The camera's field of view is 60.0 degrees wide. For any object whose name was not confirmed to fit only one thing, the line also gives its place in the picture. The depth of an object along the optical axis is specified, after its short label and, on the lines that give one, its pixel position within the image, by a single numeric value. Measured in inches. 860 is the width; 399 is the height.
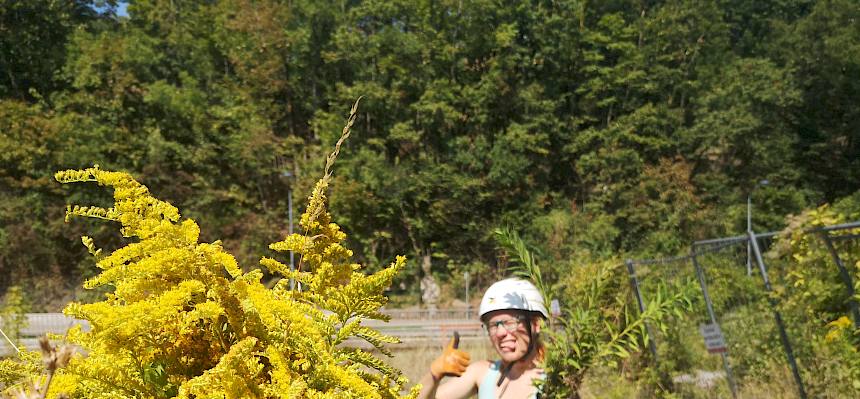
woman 105.0
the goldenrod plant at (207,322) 37.1
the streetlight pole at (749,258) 219.9
